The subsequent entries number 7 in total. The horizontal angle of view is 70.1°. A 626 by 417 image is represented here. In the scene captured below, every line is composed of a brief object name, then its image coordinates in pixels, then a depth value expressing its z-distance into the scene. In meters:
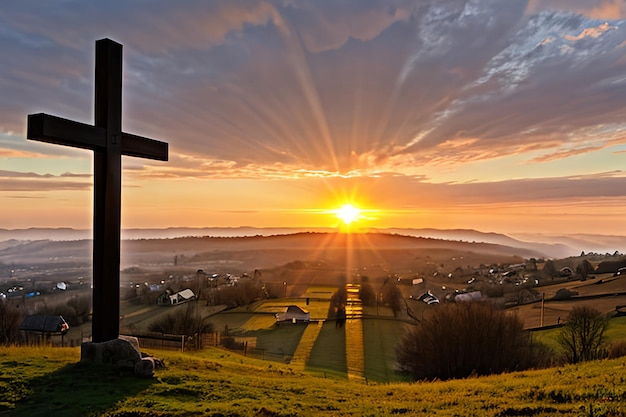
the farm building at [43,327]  24.98
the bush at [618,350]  22.87
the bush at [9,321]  26.11
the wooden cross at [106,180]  10.08
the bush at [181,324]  40.62
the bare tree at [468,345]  30.31
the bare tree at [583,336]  33.50
